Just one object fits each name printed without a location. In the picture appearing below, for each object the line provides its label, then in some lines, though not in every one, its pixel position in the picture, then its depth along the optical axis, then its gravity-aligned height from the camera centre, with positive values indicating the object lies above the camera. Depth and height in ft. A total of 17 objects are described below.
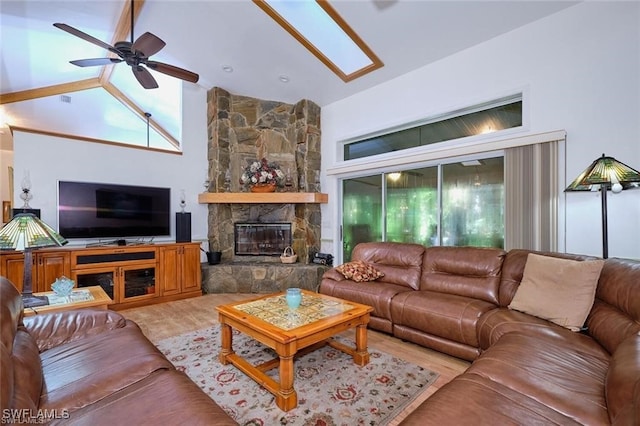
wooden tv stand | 10.92 -2.37
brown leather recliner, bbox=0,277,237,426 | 3.49 -2.45
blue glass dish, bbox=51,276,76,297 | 8.20 -2.10
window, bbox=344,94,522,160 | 10.80 +3.49
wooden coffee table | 6.06 -2.63
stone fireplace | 16.19 +2.99
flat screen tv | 12.51 +0.10
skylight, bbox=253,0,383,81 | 10.98 +7.26
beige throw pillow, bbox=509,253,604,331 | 6.67 -1.92
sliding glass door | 11.34 +0.22
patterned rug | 5.81 -4.01
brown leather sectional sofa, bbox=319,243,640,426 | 3.75 -2.55
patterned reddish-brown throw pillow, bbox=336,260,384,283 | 10.71 -2.25
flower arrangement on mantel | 15.97 +1.89
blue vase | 7.79 -2.31
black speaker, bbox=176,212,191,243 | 14.56 -0.74
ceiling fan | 8.20 +4.71
